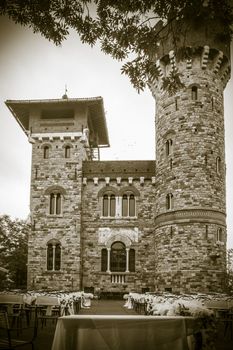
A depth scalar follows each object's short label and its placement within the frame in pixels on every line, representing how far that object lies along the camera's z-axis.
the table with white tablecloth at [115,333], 6.45
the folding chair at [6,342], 7.25
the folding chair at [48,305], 15.56
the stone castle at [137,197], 24.97
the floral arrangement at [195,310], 7.70
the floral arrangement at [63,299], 15.87
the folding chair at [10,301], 14.80
